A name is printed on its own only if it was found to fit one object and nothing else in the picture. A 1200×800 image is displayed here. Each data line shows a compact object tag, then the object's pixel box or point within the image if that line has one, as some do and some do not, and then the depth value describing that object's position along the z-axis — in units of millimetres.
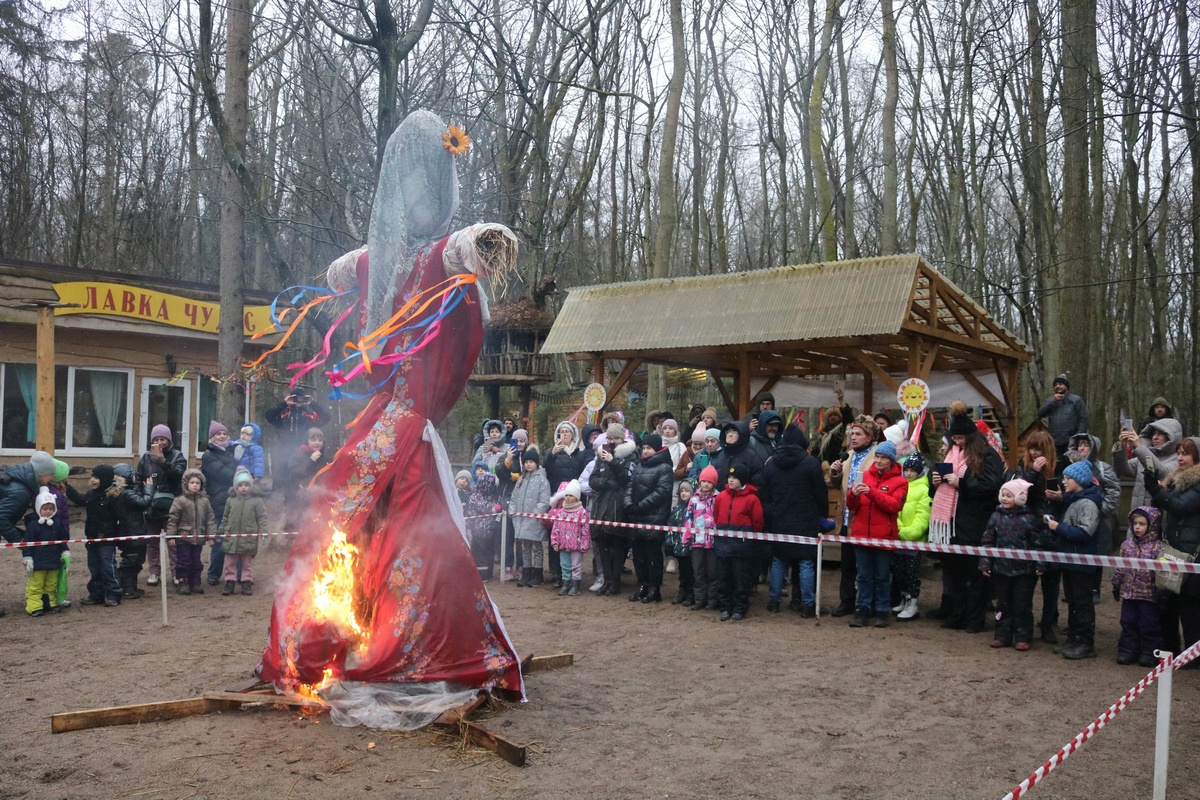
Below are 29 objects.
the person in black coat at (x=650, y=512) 9352
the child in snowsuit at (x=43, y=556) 8242
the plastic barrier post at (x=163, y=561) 7121
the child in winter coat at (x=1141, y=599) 6621
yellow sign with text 14906
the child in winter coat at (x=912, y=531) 8258
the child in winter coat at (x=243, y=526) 9359
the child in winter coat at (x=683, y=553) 9133
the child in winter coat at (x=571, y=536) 9734
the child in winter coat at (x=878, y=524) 8188
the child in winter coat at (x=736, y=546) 8516
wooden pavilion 11234
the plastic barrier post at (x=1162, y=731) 3764
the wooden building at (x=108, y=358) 14695
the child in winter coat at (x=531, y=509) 10141
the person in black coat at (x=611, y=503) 9602
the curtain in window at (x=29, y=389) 15008
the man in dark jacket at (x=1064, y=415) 10859
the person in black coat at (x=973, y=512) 7848
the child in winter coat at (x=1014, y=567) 7227
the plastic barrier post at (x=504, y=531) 10273
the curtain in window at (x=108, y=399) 15977
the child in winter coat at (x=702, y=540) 8812
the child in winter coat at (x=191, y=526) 9203
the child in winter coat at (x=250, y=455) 10398
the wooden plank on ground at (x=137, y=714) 4652
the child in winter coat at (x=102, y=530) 8758
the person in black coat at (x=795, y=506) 8633
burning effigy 4578
